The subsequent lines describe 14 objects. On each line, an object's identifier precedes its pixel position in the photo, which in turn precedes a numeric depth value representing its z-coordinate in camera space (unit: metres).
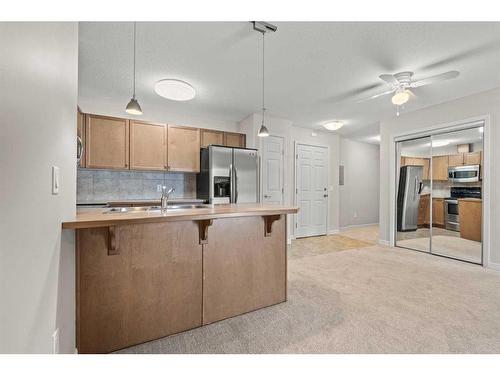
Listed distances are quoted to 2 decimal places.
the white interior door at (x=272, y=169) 4.48
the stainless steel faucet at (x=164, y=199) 2.14
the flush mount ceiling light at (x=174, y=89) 2.74
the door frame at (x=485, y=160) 3.21
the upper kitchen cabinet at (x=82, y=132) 3.30
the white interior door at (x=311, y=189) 5.27
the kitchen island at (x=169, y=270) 1.48
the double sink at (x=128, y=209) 2.04
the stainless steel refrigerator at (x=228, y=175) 3.90
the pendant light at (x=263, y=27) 1.95
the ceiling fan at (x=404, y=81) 2.40
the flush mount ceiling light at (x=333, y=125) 4.30
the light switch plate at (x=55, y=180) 1.06
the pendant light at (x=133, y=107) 2.08
